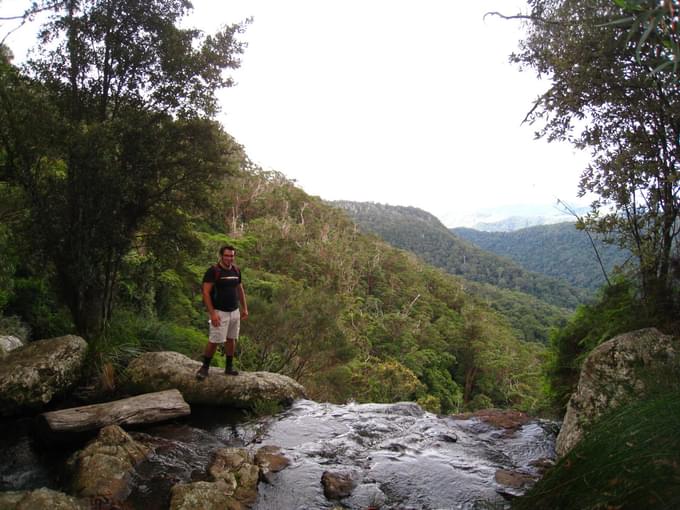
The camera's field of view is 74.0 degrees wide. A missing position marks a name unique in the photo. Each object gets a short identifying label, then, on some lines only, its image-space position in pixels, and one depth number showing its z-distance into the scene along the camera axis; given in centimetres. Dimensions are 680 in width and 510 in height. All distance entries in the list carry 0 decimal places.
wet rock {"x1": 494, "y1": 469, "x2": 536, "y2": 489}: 552
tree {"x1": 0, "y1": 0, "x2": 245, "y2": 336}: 766
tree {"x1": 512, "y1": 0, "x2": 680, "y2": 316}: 577
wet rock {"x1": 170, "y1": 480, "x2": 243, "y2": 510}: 438
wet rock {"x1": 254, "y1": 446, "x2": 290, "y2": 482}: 546
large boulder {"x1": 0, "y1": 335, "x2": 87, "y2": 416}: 638
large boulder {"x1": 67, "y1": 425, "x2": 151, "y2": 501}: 472
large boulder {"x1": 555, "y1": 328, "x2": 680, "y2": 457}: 530
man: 743
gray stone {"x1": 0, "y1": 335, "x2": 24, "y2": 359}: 753
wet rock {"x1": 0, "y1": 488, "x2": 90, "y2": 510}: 399
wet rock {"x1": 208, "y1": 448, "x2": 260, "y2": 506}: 491
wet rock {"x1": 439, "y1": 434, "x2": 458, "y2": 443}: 738
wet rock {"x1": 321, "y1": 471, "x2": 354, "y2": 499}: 516
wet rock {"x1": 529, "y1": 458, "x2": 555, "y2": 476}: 593
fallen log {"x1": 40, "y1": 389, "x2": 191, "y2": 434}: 594
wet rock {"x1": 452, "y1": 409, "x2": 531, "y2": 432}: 813
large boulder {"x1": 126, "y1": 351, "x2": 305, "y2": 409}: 773
